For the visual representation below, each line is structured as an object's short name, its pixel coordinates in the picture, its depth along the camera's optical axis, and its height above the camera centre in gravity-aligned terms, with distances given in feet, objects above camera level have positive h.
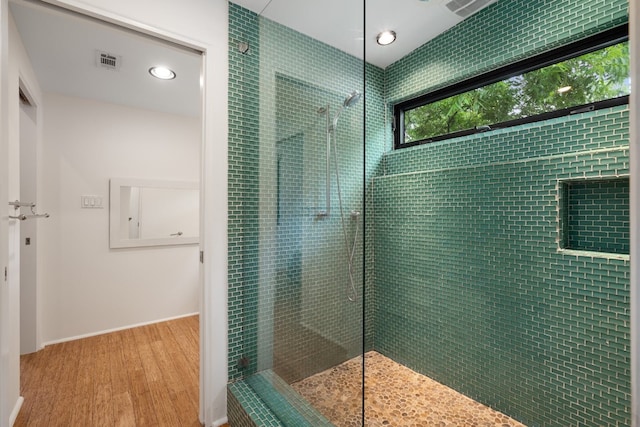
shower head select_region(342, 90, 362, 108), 4.94 +1.92
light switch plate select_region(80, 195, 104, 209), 9.24 +0.44
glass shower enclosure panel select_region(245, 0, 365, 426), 5.01 +0.12
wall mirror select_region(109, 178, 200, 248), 9.78 +0.11
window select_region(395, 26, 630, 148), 4.80 +2.38
